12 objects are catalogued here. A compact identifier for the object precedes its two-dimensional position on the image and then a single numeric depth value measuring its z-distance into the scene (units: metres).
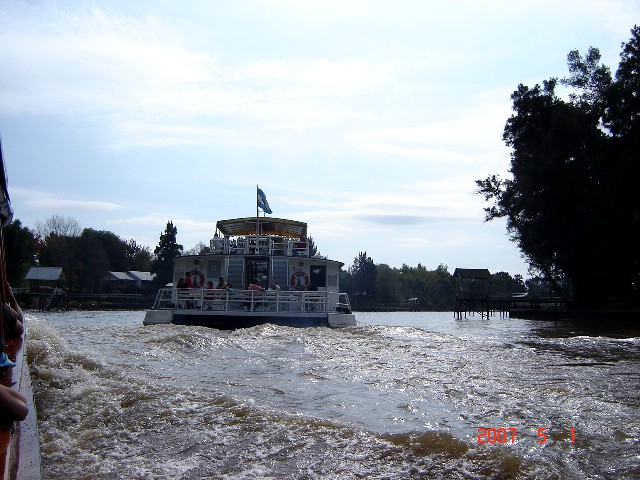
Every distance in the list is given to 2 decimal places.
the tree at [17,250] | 47.72
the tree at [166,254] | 75.56
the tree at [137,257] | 98.75
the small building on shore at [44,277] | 66.88
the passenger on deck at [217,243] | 25.64
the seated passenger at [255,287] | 20.91
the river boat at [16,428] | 2.93
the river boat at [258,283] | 19.30
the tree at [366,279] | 110.56
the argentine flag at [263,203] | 26.81
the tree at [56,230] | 85.44
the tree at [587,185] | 39.03
